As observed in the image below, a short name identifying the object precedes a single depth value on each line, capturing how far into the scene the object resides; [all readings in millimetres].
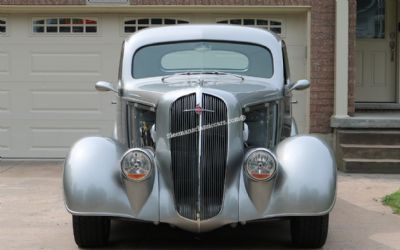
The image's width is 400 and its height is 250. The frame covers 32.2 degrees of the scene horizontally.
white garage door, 11375
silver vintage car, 5414
